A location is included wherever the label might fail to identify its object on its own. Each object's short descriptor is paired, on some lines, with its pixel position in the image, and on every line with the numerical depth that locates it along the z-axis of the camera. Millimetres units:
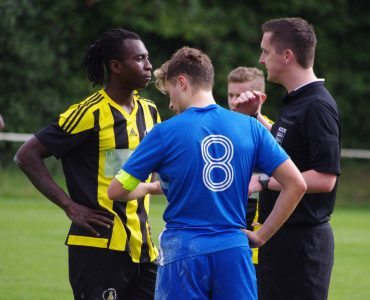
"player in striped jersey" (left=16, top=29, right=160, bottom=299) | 11297
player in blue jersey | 9164
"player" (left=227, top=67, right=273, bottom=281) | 14437
